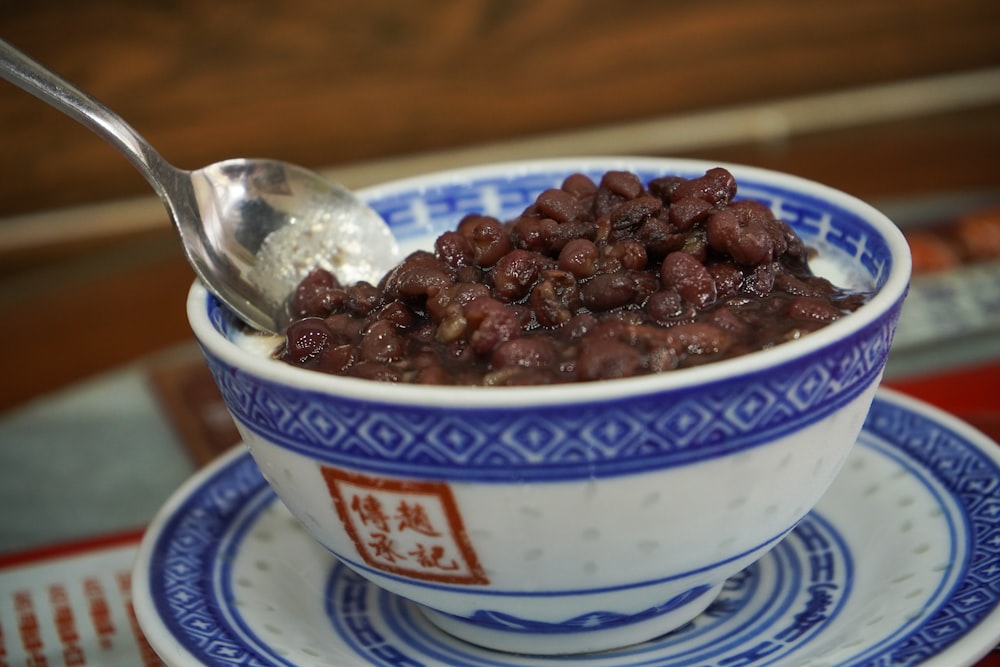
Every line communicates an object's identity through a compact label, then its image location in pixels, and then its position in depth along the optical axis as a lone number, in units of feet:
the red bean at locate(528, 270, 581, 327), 1.11
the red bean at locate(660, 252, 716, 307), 1.11
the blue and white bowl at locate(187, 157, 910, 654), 1.00
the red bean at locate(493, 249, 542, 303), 1.14
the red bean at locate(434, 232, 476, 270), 1.20
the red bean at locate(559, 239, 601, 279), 1.14
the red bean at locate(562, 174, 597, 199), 1.24
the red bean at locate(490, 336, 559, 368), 1.05
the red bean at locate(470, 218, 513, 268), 1.19
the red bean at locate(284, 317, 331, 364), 1.14
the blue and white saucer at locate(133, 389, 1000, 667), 1.08
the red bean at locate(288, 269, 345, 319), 1.20
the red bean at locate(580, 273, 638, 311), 1.12
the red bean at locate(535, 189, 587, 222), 1.18
